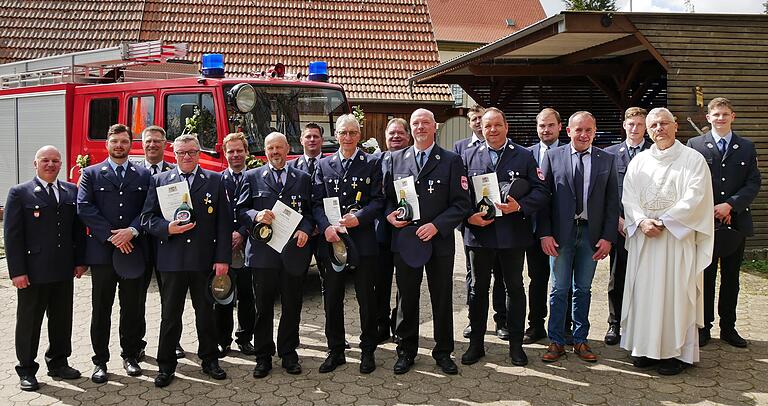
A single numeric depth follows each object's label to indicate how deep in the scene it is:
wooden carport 9.38
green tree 42.97
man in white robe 5.17
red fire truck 7.62
